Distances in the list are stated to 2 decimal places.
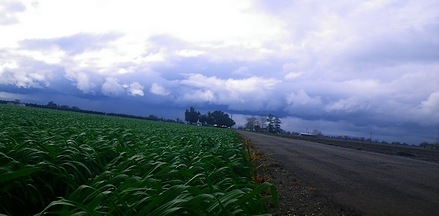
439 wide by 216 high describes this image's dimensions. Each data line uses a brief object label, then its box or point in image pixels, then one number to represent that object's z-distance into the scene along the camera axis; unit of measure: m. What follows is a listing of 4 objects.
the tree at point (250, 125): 162.12
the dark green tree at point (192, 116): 140.88
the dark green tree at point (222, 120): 137.25
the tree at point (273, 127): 148.25
